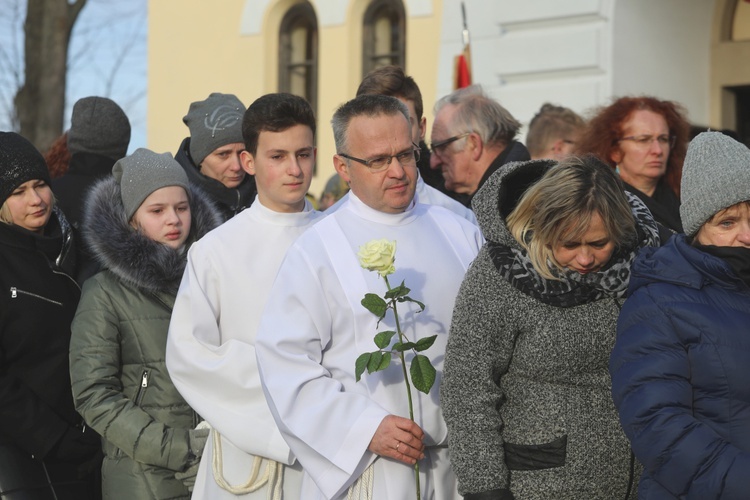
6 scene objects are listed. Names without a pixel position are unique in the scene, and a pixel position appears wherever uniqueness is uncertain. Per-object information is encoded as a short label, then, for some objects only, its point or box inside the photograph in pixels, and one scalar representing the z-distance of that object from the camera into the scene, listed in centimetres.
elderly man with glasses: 1086
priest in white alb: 743
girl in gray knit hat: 910
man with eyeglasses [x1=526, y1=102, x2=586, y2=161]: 1289
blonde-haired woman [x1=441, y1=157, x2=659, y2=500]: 680
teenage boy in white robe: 850
